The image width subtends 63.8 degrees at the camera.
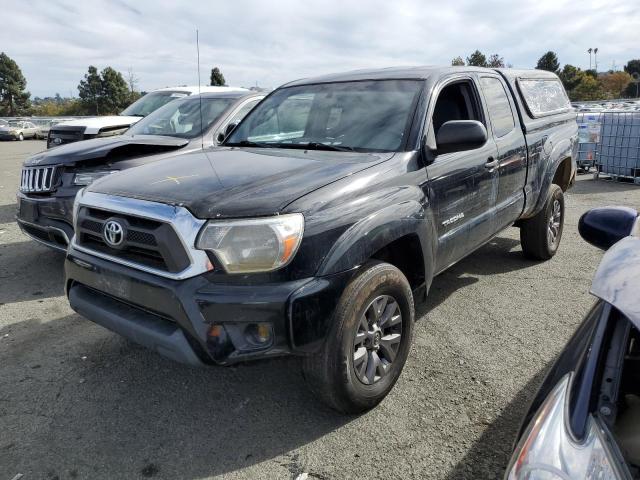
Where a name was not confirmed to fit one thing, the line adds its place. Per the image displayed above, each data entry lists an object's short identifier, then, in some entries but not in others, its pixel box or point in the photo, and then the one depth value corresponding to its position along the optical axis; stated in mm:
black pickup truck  2359
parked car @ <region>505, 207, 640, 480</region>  1256
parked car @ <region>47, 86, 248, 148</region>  7684
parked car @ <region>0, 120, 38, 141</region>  33562
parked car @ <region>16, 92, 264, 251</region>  4715
